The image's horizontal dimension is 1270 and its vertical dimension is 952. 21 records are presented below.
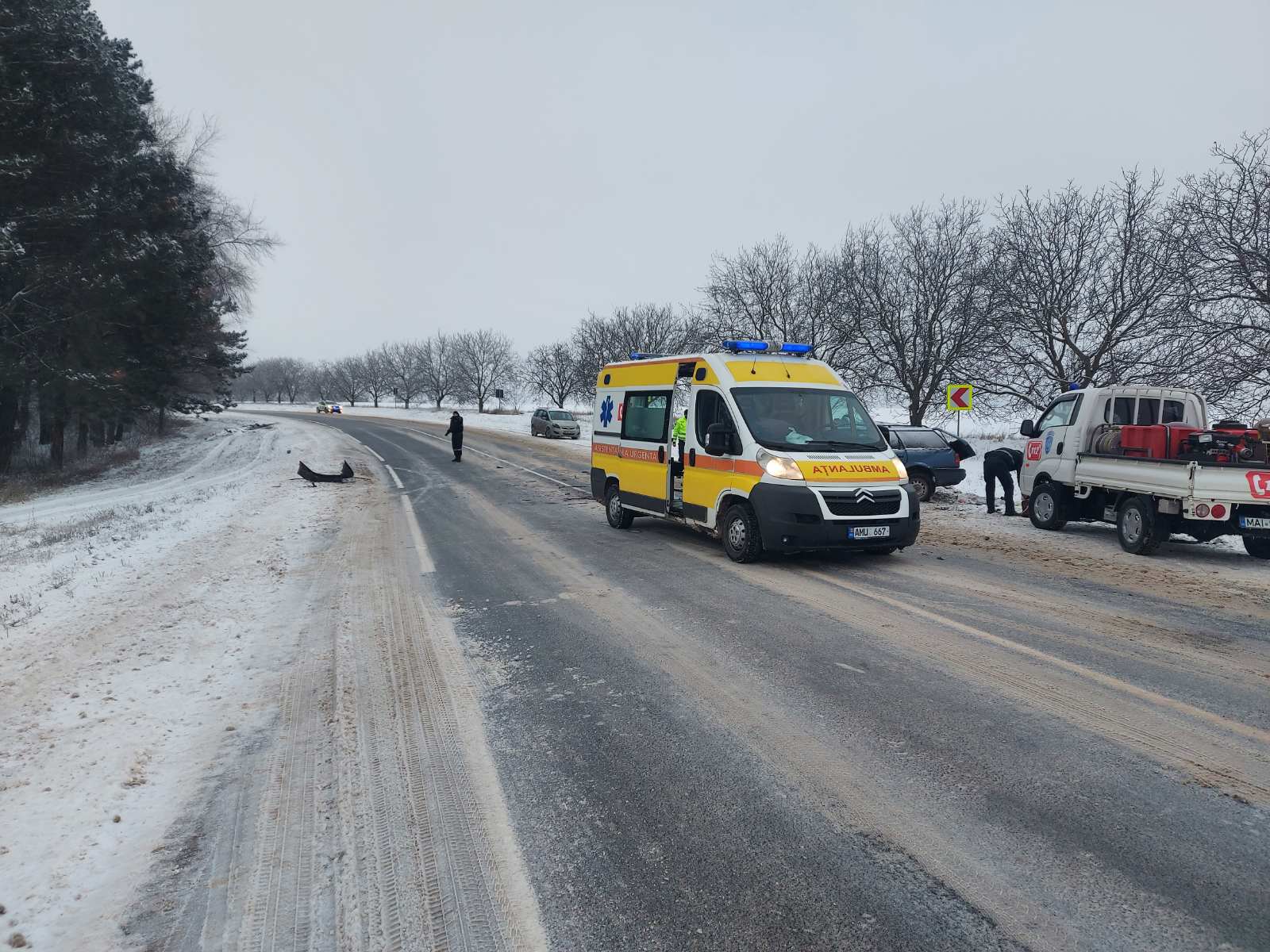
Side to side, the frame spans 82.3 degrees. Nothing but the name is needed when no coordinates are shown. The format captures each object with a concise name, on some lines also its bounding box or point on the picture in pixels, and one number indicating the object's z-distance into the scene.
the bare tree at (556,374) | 66.19
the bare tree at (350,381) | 129.36
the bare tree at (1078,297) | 19.89
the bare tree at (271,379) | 162.88
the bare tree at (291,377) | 159.88
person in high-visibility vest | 9.80
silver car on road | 39.38
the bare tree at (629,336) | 49.06
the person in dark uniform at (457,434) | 23.89
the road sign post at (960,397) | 20.44
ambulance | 8.17
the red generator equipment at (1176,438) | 9.93
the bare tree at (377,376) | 125.12
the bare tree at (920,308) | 25.89
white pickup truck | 8.76
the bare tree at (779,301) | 31.50
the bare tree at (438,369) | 102.32
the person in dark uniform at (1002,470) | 14.26
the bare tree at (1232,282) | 14.87
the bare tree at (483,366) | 95.31
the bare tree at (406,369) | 111.75
